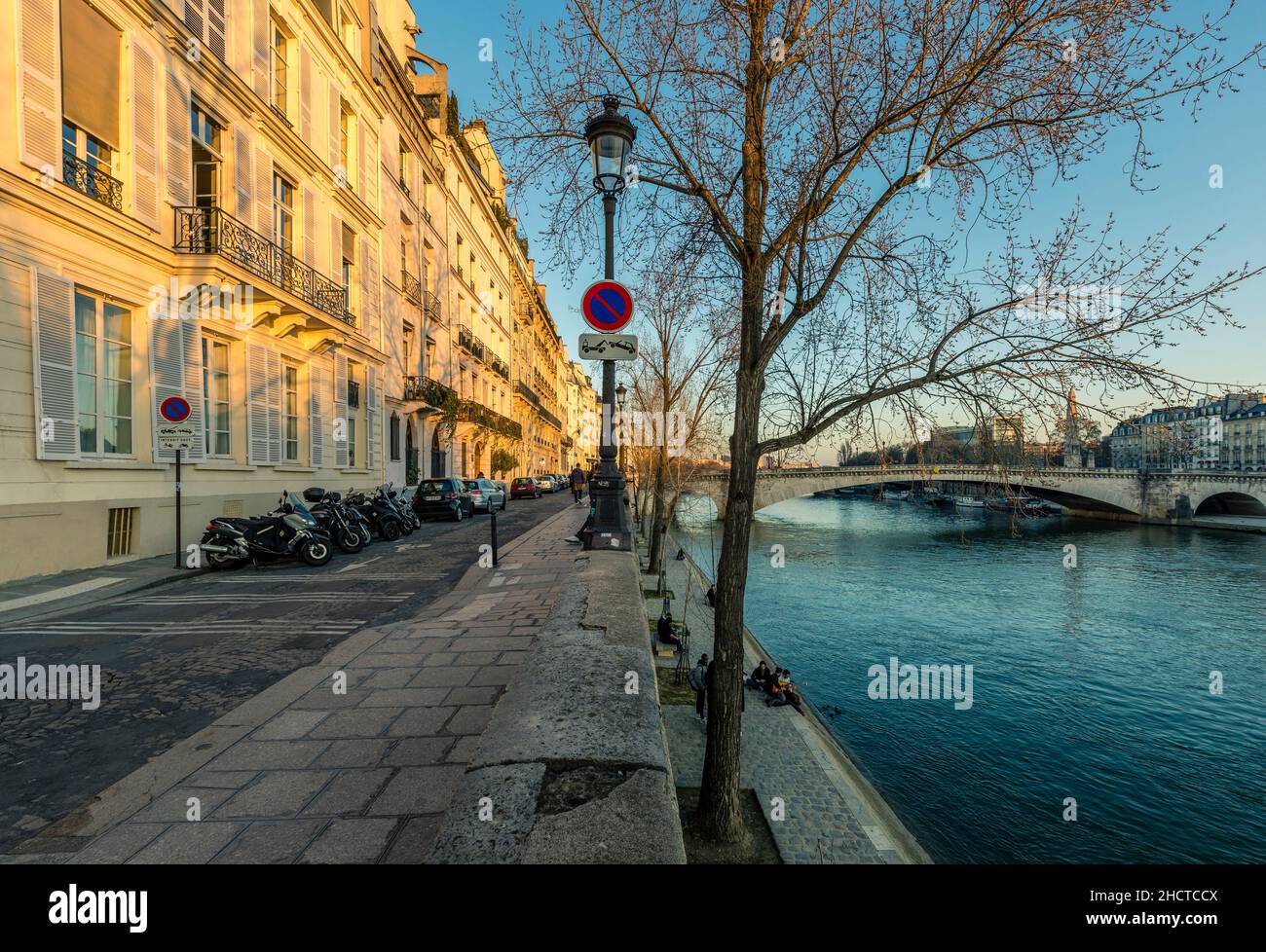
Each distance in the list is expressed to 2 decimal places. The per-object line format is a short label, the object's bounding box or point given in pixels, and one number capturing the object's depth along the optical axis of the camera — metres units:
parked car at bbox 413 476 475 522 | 21.81
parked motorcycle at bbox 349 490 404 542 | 15.96
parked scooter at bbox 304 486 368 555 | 13.37
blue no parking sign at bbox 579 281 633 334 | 6.15
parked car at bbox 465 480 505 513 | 25.39
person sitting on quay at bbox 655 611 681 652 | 10.41
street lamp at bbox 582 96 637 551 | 4.80
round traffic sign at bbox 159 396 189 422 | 11.16
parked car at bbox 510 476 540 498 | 38.44
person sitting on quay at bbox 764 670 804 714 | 9.34
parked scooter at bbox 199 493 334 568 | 11.02
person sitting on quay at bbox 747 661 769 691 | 9.78
